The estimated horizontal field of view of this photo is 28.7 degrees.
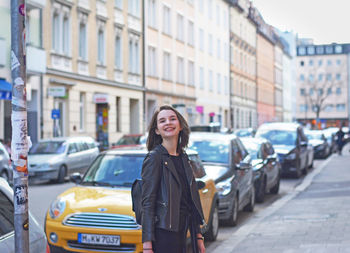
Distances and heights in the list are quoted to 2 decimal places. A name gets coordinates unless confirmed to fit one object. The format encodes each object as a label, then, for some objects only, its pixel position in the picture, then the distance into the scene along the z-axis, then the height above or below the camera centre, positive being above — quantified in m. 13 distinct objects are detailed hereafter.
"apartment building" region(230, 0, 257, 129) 67.88 +6.13
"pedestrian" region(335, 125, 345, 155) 41.00 -1.00
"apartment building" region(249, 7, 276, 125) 81.69 +6.77
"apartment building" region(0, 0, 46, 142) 27.92 +2.28
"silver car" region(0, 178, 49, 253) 4.48 -0.72
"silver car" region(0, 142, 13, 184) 19.81 -1.24
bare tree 130.25 +9.04
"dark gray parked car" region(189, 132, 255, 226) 11.62 -0.85
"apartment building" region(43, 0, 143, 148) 30.89 +2.76
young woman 4.73 -0.52
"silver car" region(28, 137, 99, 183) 21.81 -1.17
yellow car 7.86 -1.14
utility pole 4.72 +0.08
